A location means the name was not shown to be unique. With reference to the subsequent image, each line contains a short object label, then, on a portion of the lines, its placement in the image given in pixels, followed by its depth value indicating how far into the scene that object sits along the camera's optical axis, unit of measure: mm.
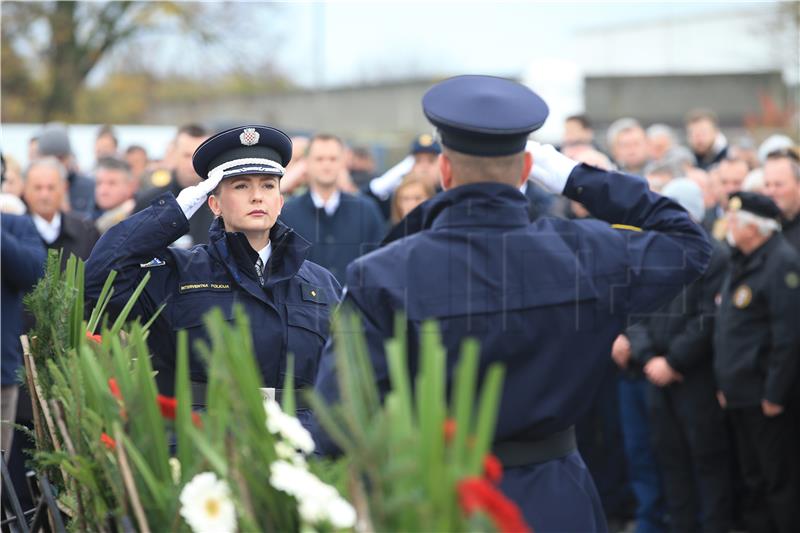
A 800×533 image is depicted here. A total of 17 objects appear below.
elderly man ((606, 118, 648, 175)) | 19859
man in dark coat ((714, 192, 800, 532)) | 14727
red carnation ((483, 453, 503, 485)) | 5000
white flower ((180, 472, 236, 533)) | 5531
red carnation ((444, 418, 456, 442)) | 5004
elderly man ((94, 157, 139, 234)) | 19812
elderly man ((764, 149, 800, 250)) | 15820
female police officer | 9156
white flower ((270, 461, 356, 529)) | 5297
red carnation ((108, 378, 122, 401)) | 6496
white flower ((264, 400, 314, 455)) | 5812
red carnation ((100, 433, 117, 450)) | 6516
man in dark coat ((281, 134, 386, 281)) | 16250
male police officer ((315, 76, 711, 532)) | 6551
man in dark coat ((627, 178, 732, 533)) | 15711
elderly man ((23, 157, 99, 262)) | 16391
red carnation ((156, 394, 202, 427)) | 6297
